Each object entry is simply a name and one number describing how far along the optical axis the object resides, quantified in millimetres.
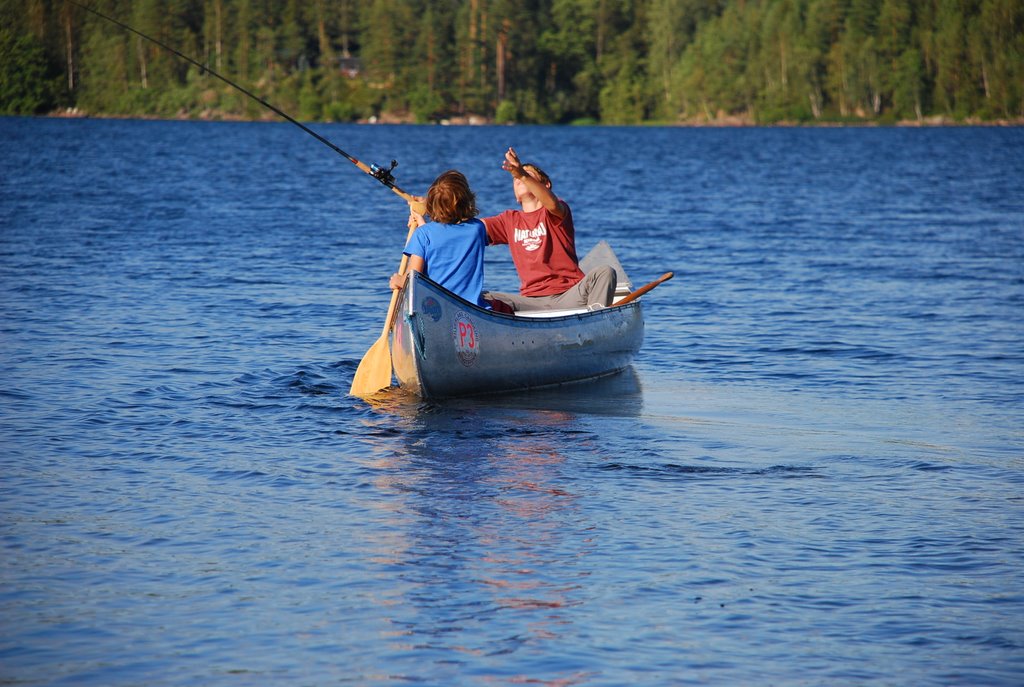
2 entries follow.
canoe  19641
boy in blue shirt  19734
